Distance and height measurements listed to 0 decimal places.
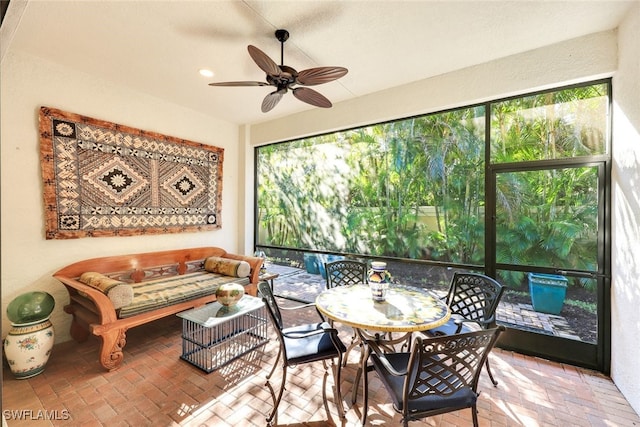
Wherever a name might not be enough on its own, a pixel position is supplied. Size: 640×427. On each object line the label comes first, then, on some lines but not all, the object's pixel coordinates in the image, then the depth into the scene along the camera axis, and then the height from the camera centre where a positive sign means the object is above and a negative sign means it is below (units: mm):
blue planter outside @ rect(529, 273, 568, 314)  2887 -772
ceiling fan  2328 +1103
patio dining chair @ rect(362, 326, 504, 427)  1667 -954
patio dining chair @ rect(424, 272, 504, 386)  2493 -811
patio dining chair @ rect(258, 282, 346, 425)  2135 -1005
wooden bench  2670 -823
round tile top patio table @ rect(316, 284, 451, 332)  2002 -714
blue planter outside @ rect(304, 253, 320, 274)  4508 -775
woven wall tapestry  3068 +369
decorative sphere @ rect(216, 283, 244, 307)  2928 -807
